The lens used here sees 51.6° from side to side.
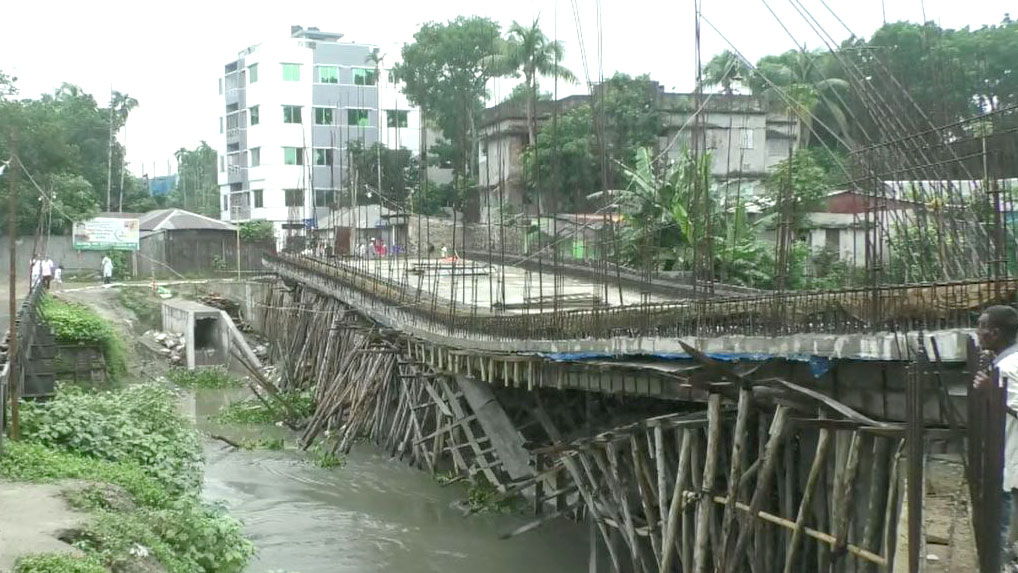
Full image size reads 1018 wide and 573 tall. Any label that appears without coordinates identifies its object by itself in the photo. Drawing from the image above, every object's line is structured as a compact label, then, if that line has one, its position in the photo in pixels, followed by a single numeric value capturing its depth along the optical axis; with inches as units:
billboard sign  1418.6
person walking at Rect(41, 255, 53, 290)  1151.8
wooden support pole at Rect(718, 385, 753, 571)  323.9
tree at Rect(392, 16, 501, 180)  1633.9
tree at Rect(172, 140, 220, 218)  2592.0
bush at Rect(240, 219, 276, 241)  1659.7
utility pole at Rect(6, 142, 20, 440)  443.8
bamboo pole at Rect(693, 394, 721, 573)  335.0
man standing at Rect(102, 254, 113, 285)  1423.5
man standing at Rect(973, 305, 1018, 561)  213.0
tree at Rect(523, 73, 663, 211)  1095.6
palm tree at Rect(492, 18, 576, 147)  1302.2
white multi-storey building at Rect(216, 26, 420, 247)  1985.7
